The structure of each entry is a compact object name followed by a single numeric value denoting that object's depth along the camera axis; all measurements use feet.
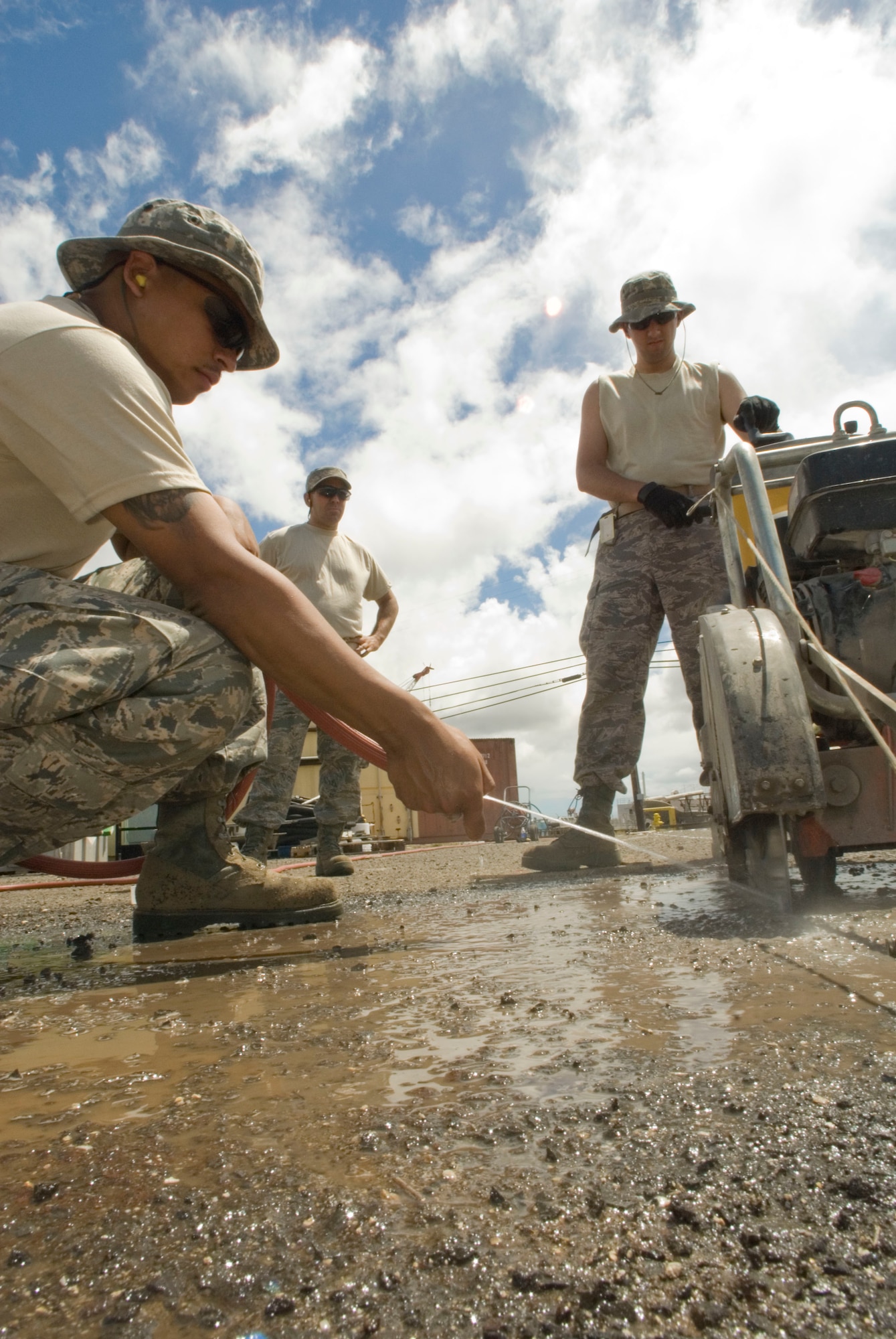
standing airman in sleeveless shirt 11.41
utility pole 55.42
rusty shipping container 58.44
